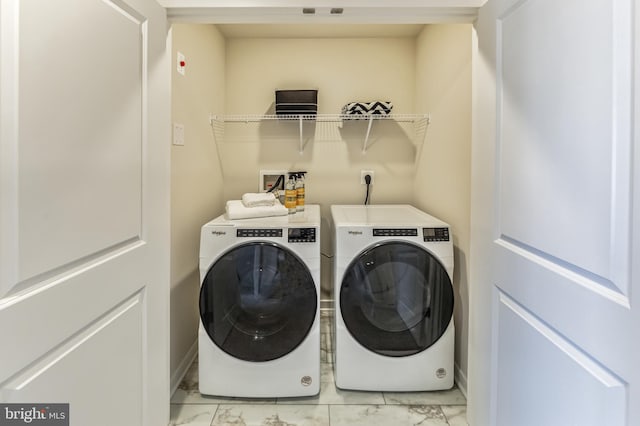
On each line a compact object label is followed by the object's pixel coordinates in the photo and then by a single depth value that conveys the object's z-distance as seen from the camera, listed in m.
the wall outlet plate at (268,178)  2.74
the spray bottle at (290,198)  2.11
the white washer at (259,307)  1.71
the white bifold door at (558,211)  0.68
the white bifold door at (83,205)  0.70
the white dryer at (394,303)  1.75
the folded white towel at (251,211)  1.85
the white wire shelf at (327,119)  2.48
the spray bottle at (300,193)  2.19
